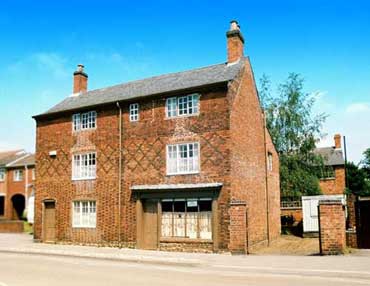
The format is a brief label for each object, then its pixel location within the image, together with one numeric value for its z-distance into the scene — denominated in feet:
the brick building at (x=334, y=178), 134.00
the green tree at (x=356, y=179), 168.76
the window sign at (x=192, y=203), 63.15
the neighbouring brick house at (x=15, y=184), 137.28
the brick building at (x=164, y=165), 62.13
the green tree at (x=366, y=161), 190.78
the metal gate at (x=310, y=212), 86.38
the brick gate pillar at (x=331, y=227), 51.75
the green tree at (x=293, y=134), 113.77
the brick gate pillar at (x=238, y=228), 57.57
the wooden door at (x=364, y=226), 57.47
